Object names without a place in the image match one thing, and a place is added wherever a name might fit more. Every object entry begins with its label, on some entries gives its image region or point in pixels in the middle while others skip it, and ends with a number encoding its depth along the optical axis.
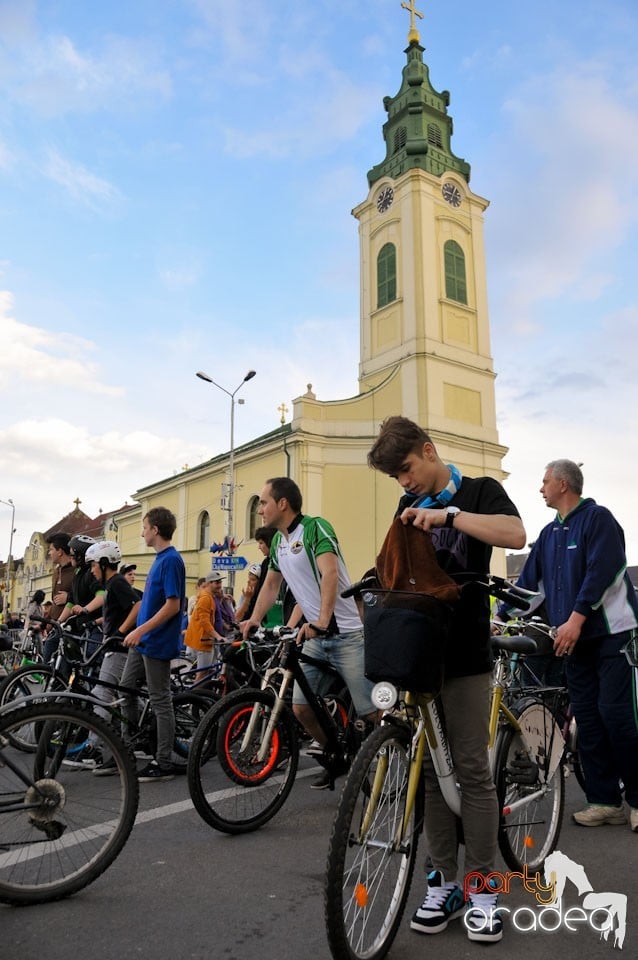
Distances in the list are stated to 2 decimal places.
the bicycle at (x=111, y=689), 5.20
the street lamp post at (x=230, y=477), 32.47
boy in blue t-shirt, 5.37
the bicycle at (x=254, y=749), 3.96
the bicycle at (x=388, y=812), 2.33
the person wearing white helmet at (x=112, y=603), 5.99
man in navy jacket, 4.17
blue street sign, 24.34
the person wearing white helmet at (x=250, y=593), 8.33
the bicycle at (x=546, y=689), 3.95
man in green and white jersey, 4.77
